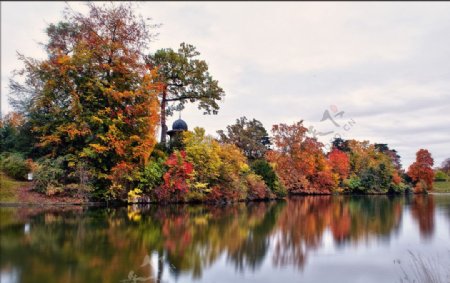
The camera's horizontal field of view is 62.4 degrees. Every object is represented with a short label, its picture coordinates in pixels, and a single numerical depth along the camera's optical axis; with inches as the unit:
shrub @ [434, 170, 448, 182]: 2556.6
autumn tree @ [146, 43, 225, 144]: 1003.9
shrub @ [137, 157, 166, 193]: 773.3
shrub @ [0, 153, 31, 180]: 708.0
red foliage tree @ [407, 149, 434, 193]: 2080.5
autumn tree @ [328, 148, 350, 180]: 1729.8
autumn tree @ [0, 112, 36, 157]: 766.5
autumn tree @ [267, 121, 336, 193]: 1515.7
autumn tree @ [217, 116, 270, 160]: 1509.6
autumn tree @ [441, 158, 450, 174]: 2814.2
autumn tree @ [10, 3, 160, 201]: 705.6
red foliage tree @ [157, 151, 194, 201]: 793.6
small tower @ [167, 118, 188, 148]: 905.5
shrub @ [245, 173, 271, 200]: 1061.1
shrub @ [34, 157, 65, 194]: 672.4
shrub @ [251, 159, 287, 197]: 1176.2
